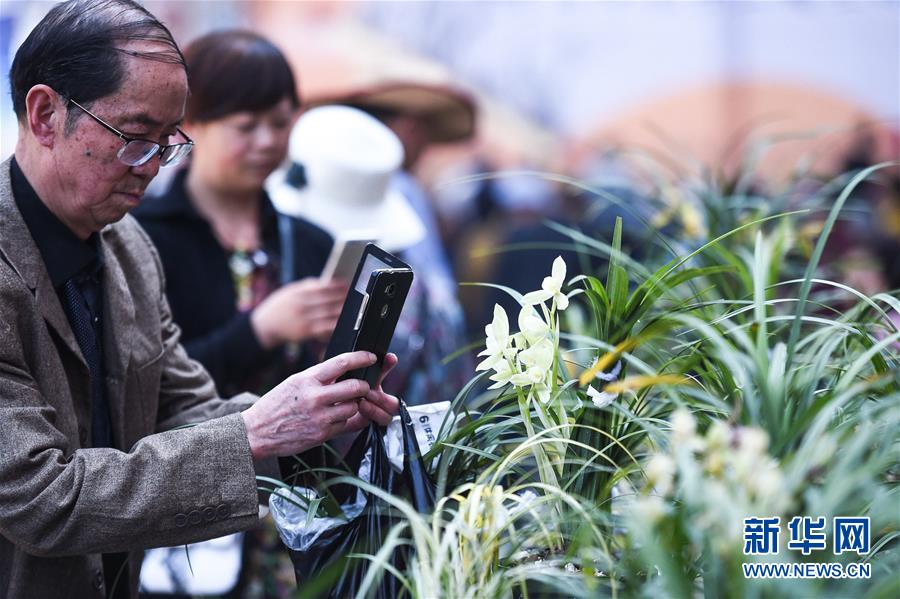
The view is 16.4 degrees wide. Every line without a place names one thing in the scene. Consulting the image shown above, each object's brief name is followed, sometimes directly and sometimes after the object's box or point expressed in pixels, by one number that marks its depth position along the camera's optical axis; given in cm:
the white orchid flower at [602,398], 294
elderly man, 297
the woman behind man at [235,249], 369
